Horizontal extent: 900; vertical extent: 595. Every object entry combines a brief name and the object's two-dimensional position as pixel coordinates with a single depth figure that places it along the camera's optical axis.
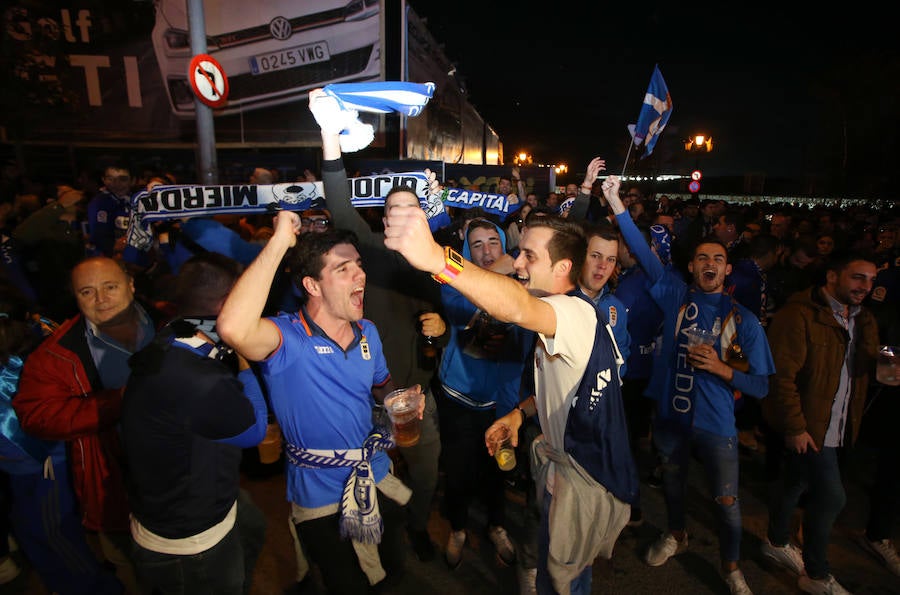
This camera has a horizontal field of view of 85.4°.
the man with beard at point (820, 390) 3.37
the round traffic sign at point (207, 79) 6.62
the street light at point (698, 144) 23.23
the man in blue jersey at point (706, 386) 3.37
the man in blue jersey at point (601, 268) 3.74
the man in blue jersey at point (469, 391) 3.58
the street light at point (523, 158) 56.72
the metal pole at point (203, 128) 6.73
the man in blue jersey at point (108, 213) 6.68
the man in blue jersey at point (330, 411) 2.49
